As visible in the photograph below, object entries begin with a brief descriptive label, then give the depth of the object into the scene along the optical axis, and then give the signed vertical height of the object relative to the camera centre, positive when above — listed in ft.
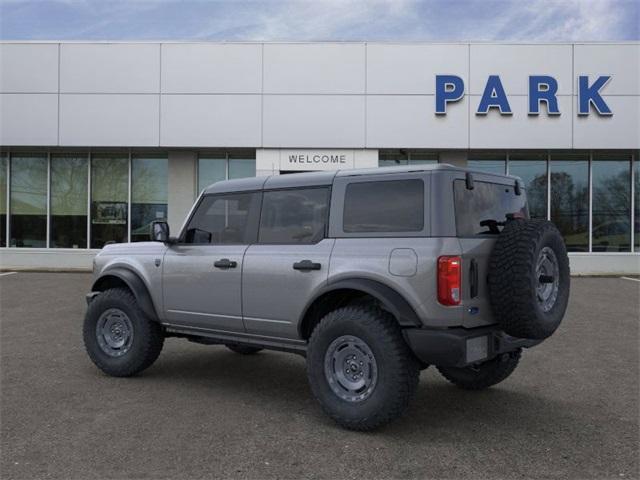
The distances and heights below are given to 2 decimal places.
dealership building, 54.49 +13.16
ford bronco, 13.60 -0.76
